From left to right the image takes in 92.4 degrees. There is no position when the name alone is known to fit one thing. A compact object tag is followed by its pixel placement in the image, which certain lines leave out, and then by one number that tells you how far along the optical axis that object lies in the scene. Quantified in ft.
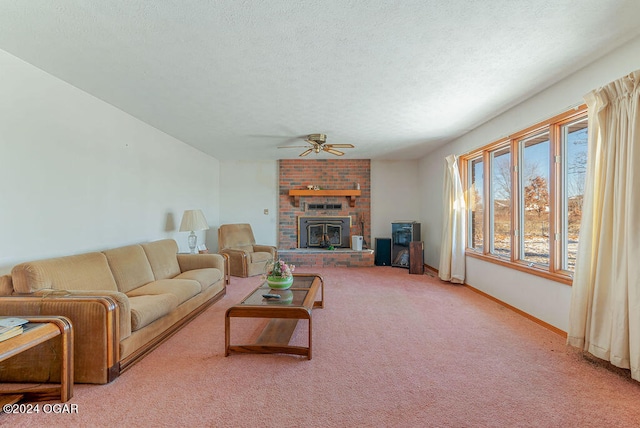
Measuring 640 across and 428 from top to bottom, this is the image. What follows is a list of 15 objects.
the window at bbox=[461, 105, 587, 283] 9.53
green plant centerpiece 10.00
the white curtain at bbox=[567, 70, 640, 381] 6.70
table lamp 15.31
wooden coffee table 7.88
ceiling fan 14.89
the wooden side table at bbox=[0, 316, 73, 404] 5.88
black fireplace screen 22.56
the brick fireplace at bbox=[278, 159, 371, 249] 22.47
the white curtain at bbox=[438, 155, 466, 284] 15.75
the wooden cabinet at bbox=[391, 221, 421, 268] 20.54
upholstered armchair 17.65
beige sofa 6.57
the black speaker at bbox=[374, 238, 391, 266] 21.42
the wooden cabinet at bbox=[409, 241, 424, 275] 18.66
